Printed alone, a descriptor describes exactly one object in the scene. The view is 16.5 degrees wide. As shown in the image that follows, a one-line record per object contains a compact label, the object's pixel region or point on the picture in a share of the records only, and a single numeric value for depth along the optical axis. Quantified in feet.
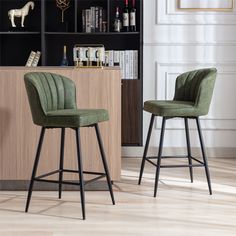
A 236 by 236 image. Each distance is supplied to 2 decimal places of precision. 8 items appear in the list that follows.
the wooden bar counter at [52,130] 18.97
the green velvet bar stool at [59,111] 16.28
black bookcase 26.39
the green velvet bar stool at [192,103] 18.51
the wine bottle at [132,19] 26.06
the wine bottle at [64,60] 25.85
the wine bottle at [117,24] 26.18
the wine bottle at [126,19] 26.16
